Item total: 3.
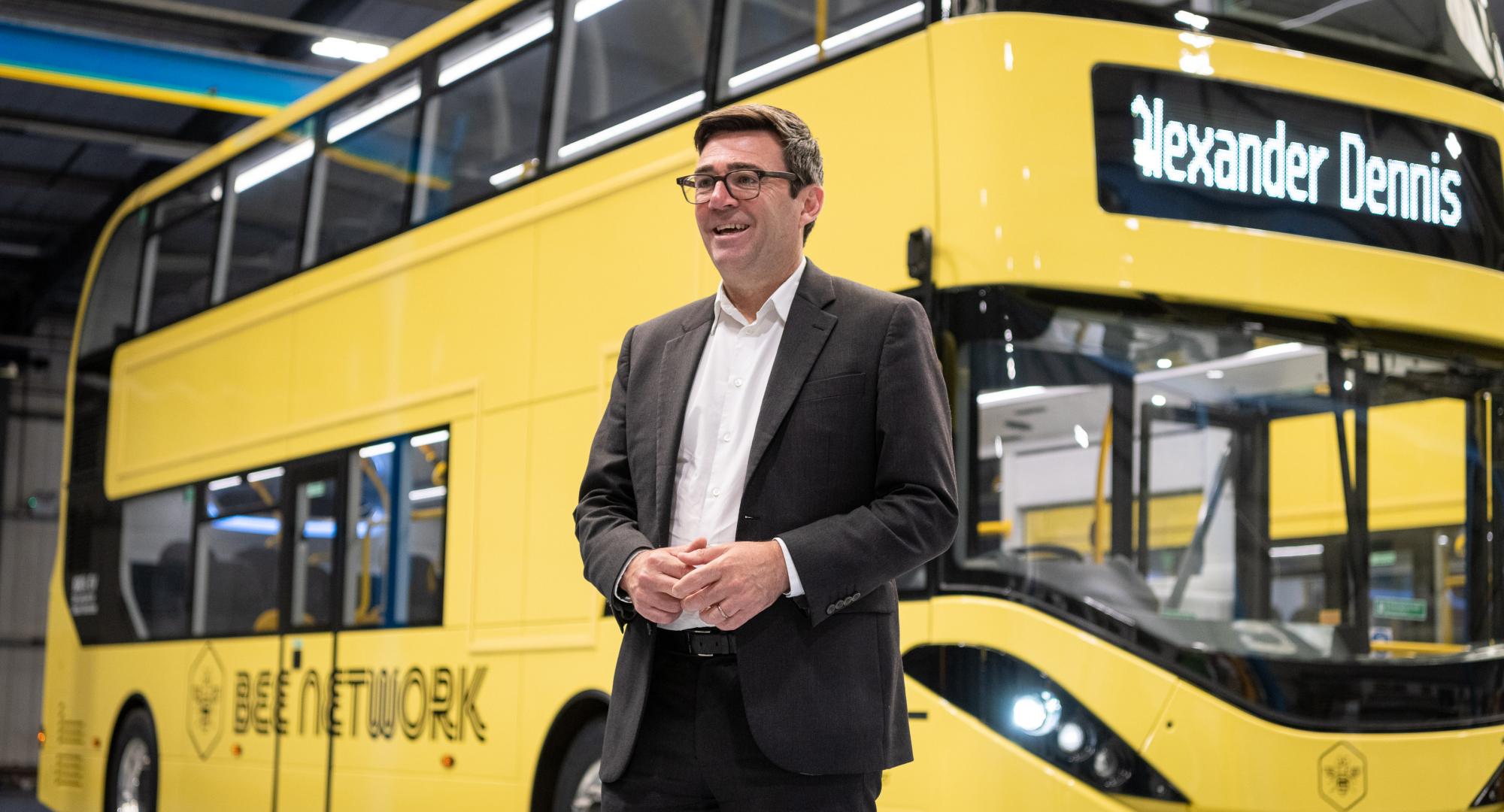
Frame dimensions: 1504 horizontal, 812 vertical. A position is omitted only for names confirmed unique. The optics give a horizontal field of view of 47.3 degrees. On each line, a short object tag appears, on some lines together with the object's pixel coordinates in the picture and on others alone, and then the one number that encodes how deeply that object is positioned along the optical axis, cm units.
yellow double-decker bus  471
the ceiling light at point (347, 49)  1366
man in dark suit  243
